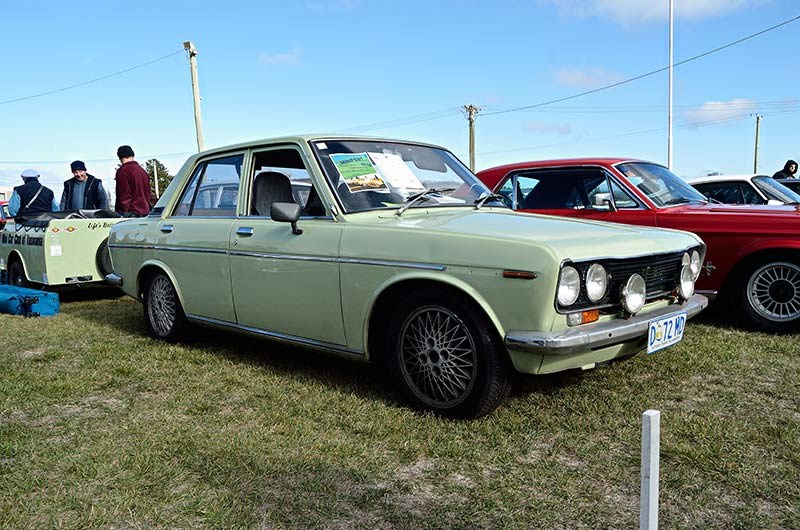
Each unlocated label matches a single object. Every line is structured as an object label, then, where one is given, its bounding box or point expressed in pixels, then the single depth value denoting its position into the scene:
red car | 5.40
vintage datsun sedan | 3.23
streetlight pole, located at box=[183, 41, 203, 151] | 22.00
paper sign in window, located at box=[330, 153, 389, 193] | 4.18
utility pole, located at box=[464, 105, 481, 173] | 35.72
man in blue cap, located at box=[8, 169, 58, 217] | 9.12
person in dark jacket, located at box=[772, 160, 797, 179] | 12.45
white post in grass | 1.61
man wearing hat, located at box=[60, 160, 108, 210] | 9.33
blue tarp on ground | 7.07
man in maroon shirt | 8.73
